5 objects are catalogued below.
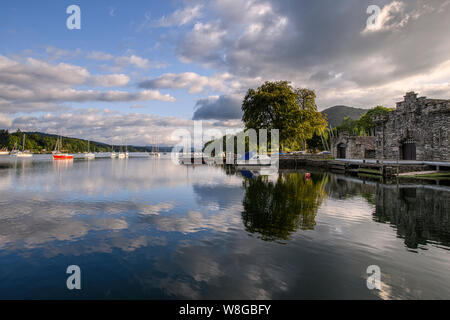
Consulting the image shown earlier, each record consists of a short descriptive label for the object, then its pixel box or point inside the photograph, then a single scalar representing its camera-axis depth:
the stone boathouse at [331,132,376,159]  56.84
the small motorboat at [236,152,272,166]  61.74
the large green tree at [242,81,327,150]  52.59
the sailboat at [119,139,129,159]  150.25
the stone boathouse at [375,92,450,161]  34.84
